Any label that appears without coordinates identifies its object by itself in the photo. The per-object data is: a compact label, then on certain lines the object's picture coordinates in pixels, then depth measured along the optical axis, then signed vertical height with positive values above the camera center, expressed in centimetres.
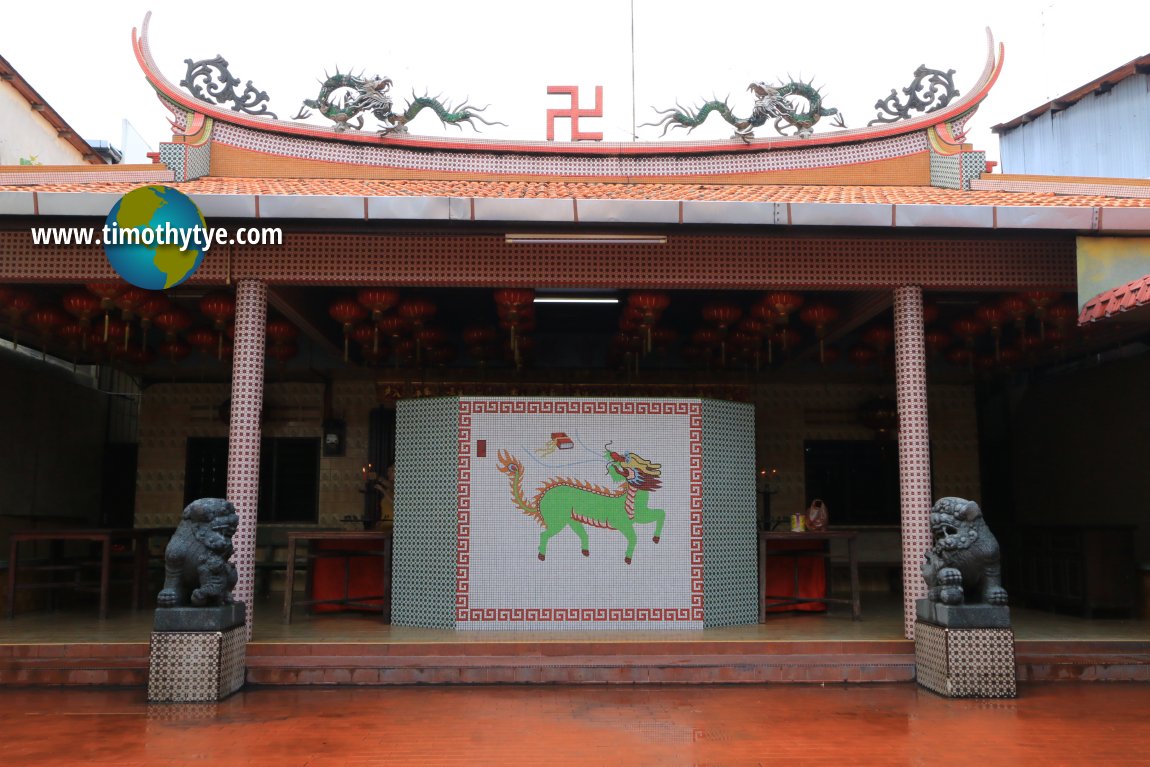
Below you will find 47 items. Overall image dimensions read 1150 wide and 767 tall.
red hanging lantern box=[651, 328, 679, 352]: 1150 +183
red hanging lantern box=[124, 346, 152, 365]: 1170 +161
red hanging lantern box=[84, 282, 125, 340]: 832 +172
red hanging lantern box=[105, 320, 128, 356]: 1072 +174
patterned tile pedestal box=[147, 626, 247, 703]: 691 -127
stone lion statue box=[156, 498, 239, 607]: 704 -52
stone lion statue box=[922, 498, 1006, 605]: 725 -51
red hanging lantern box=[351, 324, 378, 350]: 1057 +172
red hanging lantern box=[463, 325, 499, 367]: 1133 +177
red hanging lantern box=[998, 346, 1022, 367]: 1138 +159
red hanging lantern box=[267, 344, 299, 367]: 1100 +157
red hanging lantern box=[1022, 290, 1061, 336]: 870 +173
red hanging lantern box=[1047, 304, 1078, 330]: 916 +169
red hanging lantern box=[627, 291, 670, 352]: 912 +176
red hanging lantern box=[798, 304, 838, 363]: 943 +172
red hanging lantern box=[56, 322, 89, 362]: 1006 +164
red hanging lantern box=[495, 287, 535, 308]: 871 +175
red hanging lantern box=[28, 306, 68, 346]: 955 +169
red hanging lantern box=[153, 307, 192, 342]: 960 +168
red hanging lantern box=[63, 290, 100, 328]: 898 +172
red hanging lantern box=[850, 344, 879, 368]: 1166 +163
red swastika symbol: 1088 +429
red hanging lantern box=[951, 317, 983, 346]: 1010 +170
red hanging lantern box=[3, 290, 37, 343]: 897 +173
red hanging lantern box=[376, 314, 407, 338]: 1014 +176
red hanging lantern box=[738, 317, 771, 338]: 1032 +177
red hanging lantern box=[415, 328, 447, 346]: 1113 +177
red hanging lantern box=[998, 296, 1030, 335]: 897 +171
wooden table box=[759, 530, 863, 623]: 944 -81
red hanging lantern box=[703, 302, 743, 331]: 991 +182
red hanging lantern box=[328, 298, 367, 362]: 938 +173
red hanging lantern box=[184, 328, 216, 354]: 1107 +172
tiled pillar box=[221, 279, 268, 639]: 775 +56
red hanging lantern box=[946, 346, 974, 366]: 1157 +162
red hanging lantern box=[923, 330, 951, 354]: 1102 +172
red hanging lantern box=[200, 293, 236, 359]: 930 +175
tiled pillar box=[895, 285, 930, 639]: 795 +40
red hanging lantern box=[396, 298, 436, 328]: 964 +179
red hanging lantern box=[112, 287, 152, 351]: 866 +171
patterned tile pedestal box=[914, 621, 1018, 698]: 713 -128
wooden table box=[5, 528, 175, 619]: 952 -72
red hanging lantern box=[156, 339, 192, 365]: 1127 +164
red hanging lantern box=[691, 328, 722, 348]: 1131 +179
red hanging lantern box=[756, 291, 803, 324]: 898 +173
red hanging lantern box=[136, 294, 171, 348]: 902 +171
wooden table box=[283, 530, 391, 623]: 907 -65
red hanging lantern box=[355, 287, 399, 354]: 891 +176
